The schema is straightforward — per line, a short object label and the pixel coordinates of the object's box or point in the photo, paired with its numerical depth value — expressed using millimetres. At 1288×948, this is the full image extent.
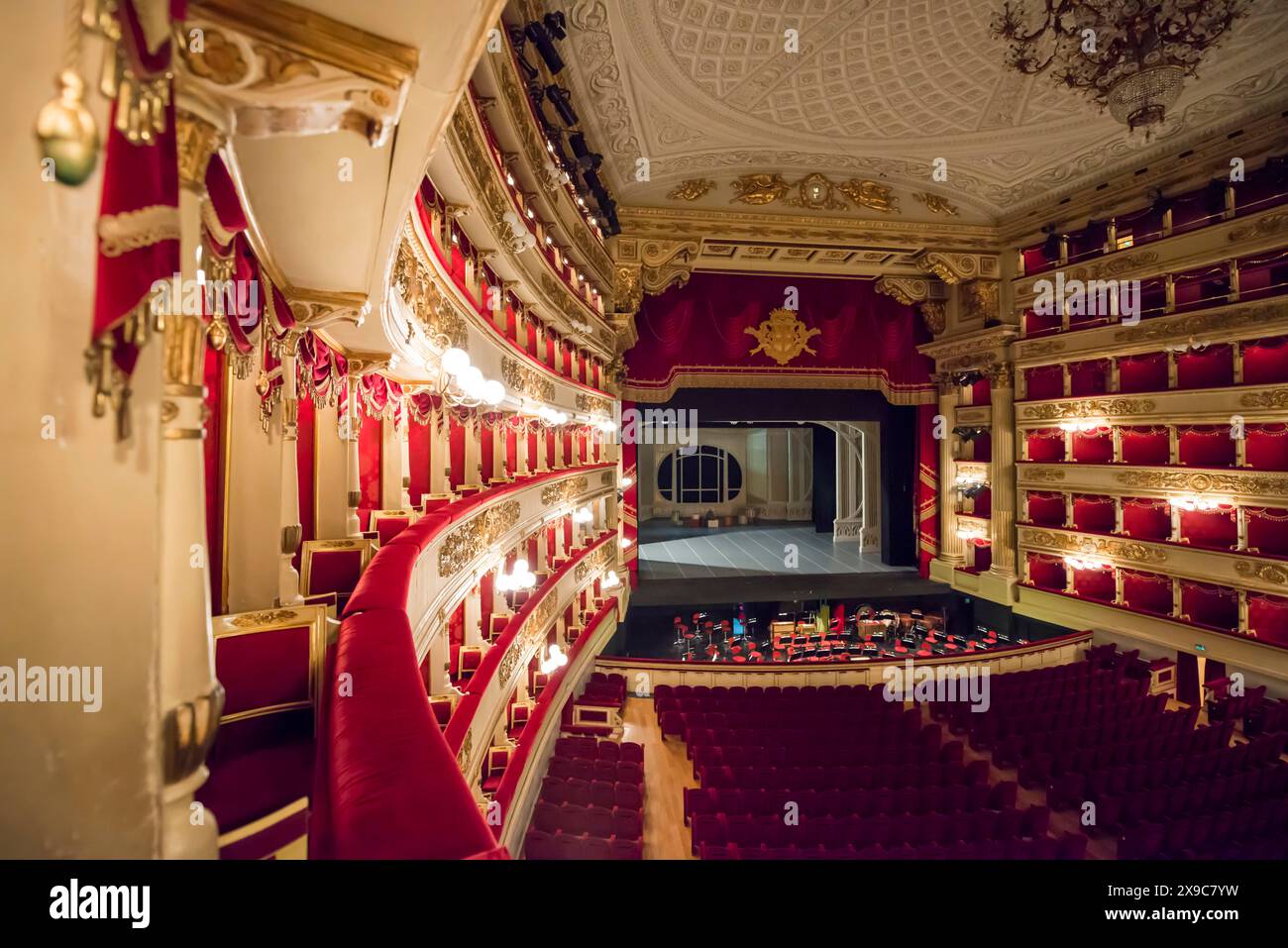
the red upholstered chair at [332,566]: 4402
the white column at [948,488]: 16719
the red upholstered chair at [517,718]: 7716
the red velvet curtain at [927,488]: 17266
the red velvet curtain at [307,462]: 4780
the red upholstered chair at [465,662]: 6289
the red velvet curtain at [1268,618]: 10430
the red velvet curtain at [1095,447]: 13414
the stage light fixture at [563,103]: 8102
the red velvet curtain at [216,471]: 3523
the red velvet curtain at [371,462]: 6215
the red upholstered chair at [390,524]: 5438
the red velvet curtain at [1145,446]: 12438
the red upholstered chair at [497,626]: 7555
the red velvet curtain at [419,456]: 7242
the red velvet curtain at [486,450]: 8737
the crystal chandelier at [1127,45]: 7016
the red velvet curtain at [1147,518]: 12391
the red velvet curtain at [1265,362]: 10617
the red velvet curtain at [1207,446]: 11398
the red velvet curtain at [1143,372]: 12500
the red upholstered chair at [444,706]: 4922
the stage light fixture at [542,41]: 6801
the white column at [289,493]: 3754
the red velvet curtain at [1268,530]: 10547
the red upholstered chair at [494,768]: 6324
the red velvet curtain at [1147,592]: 12297
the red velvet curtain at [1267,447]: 10609
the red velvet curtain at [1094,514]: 13430
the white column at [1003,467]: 15125
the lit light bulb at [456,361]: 4477
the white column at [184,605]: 1193
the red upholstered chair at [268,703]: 2438
